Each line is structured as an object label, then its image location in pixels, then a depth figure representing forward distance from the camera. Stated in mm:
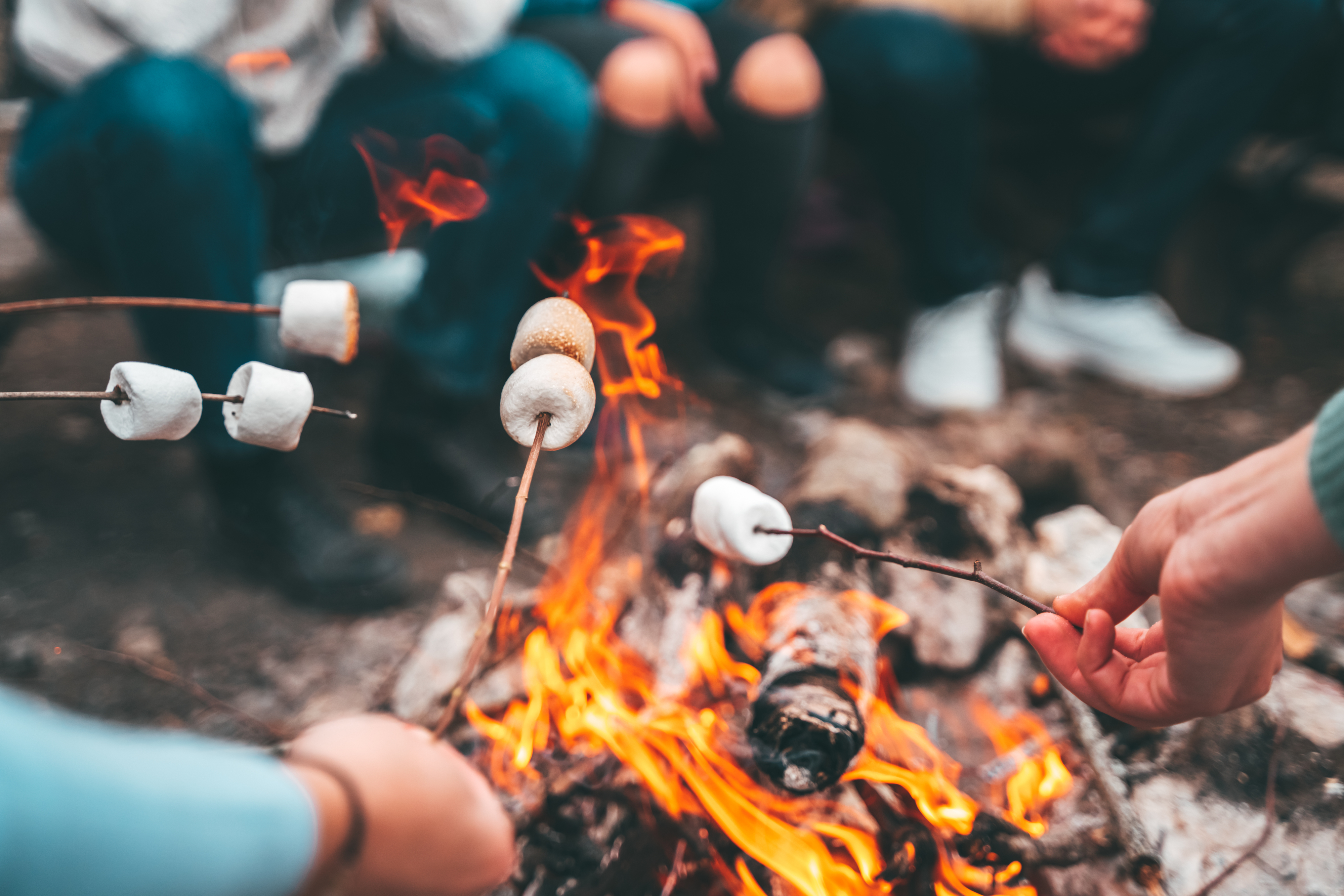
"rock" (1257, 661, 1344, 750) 675
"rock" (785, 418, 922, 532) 781
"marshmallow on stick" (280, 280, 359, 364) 657
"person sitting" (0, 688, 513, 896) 454
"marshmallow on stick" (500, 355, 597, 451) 574
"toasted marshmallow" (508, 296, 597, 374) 596
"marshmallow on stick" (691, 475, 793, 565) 659
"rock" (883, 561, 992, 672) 744
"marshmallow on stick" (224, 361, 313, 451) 614
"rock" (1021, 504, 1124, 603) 756
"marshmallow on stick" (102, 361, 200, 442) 588
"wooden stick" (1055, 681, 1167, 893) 647
